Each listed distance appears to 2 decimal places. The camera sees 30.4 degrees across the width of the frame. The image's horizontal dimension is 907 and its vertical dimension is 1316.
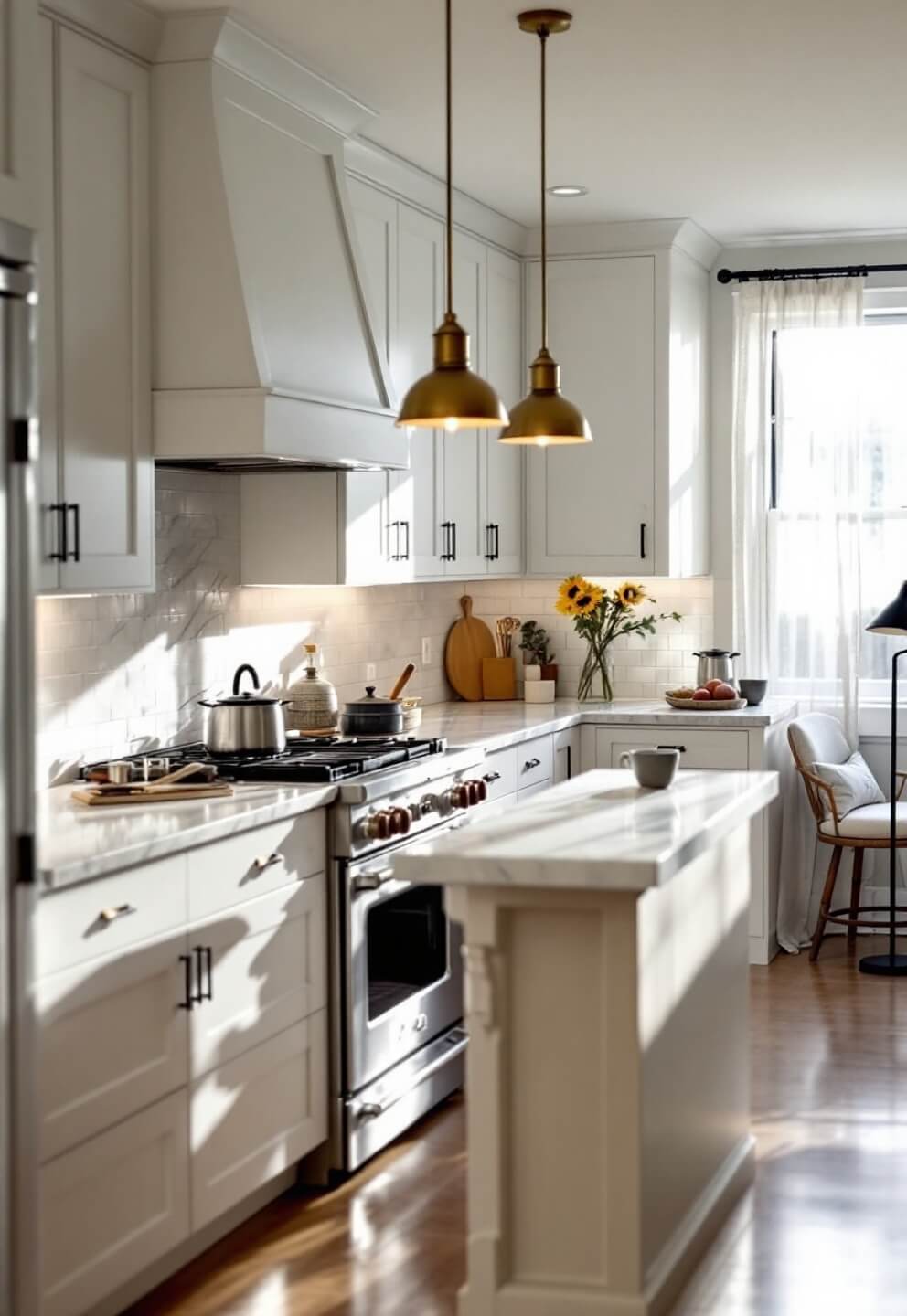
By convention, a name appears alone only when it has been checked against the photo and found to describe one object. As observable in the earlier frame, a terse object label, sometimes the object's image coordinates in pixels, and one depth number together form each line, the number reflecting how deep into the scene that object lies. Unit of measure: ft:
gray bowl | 21.24
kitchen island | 10.05
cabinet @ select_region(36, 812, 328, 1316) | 9.69
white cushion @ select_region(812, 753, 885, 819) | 20.62
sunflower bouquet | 20.81
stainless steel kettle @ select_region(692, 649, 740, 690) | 21.49
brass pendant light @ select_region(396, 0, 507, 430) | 10.51
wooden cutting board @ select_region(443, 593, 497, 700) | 21.85
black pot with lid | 16.10
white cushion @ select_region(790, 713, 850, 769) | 20.72
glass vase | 21.93
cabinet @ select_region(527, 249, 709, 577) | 20.98
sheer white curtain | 22.07
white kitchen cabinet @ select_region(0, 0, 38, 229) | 9.23
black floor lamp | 19.66
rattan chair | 20.38
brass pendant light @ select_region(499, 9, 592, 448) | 11.79
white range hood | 12.97
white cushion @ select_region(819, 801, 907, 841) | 20.36
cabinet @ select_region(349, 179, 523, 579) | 17.08
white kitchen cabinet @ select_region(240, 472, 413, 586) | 15.80
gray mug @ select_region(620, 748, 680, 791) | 12.39
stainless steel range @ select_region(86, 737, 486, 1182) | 13.28
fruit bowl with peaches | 20.61
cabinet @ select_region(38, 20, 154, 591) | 11.51
